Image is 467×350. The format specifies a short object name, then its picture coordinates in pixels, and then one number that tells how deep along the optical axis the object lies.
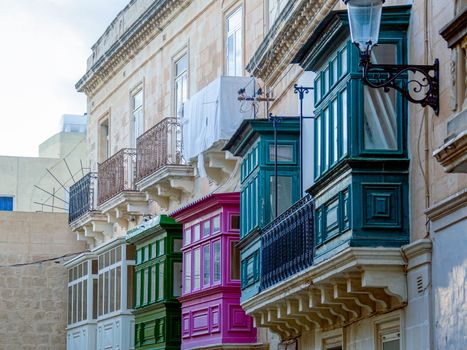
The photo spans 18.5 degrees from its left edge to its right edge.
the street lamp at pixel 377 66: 11.84
